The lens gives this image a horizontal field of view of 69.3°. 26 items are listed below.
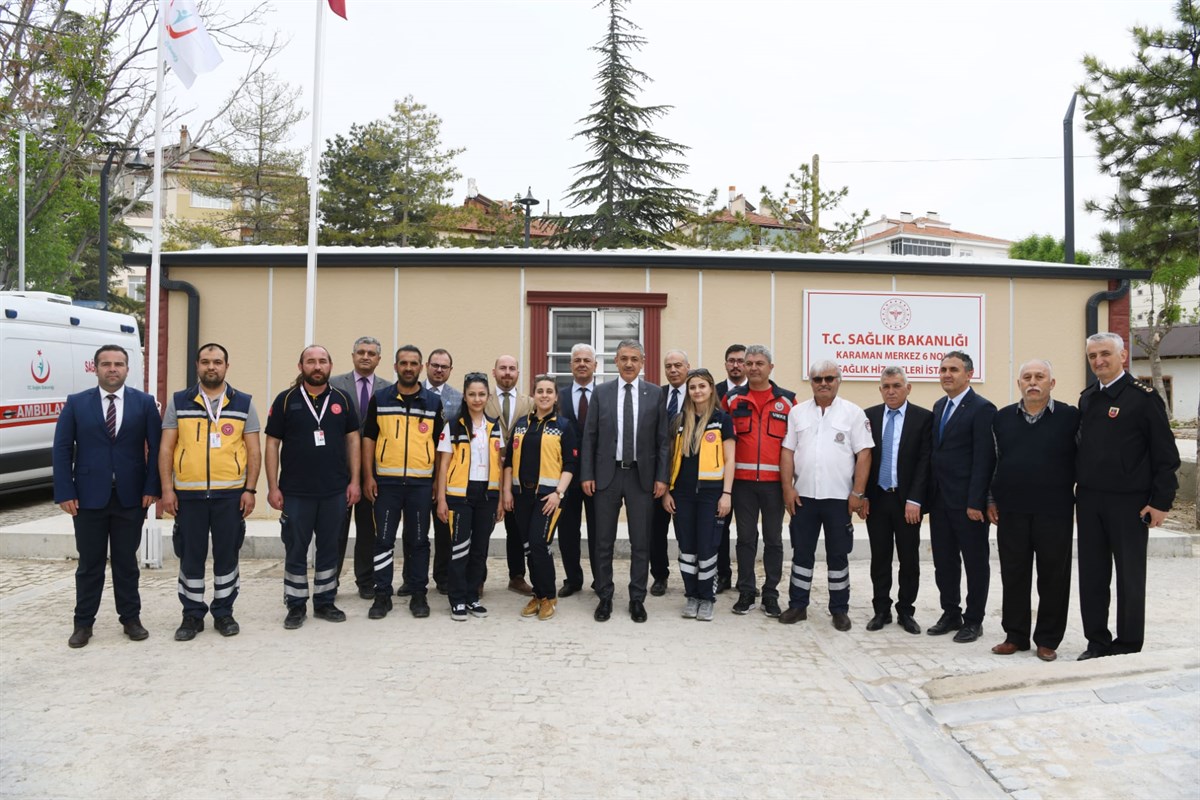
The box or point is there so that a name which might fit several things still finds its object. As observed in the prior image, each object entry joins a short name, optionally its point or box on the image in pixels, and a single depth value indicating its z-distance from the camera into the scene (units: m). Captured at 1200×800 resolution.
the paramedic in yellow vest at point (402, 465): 6.12
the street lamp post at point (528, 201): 21.72
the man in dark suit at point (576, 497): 6.58
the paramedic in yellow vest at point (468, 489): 6.18
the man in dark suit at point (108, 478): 5.45
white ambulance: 10.36
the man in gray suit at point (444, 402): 6.42
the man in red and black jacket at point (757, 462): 6.36
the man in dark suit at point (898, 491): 5.98
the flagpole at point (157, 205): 7.93
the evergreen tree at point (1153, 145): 10.80
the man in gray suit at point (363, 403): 6.58
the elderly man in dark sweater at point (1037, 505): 5.34
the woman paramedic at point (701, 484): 6.21
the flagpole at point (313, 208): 8.54
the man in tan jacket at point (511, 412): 6.49
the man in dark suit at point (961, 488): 5.70
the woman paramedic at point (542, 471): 6.24
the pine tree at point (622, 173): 29.72
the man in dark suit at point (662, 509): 6.76
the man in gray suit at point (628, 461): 6.23
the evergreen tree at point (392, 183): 32.44
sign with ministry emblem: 9.73
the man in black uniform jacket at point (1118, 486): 5.01
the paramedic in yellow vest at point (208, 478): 5.59
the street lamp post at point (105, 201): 17.66
